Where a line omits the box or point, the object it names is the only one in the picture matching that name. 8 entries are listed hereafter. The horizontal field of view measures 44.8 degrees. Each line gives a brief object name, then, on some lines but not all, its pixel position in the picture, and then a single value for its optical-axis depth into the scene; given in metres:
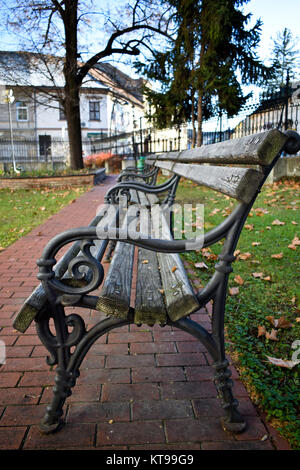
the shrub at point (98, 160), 21.12
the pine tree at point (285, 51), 38.12
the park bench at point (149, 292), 1.35
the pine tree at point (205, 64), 11.67
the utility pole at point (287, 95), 9.14
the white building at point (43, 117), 13.86
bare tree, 12.96
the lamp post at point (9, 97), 15.21
